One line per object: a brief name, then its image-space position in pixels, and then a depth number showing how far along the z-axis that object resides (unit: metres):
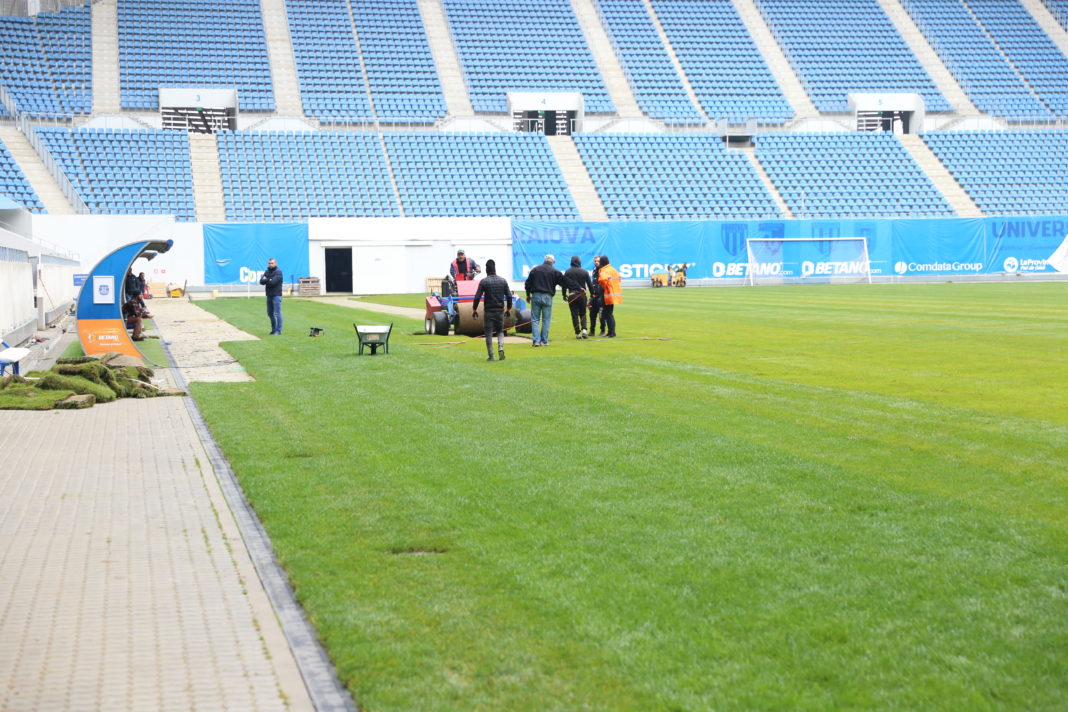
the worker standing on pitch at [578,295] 22.83
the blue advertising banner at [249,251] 50.78
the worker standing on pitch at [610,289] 22.61
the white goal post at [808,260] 56.50
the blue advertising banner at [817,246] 54.34
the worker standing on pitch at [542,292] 20.94
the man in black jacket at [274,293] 25.09
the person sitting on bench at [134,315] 25.36
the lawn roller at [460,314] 24.59
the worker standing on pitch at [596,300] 23.19
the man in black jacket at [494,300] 18.69
